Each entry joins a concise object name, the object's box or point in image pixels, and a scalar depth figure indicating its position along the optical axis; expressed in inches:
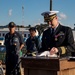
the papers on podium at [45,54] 164.5
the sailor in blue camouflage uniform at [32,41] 363.3
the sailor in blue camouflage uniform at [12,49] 352.2
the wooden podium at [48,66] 149.1
